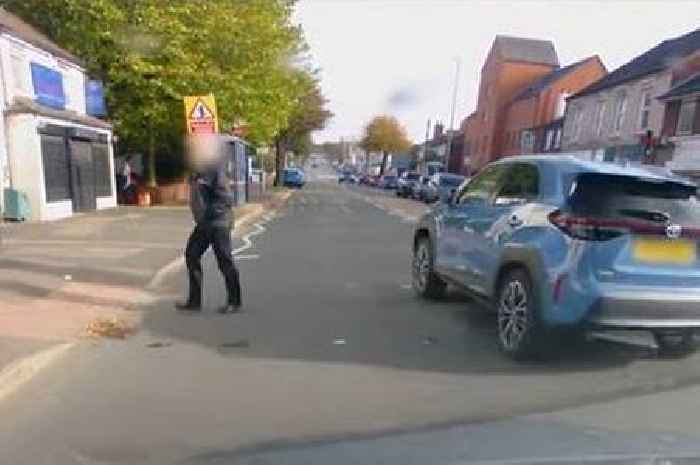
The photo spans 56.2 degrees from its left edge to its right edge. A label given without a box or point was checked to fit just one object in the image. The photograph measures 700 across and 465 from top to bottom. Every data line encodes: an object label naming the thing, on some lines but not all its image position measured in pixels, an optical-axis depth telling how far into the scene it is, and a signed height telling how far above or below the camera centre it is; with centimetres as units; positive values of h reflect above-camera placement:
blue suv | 503 -83
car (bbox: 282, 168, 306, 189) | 5294 -349
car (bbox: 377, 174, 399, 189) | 5821 -381
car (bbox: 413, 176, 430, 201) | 3758 -273
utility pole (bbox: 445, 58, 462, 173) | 5478 +47
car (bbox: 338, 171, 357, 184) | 8184 -515
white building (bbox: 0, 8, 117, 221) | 1570 -17
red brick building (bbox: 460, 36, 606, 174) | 4881 +462
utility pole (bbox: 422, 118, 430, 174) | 7935 -97
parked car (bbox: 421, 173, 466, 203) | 3278 -204
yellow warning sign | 1237 +36
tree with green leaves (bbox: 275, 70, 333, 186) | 4875 +93
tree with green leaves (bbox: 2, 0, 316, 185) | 2052 +253
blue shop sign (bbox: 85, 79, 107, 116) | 2095 +90
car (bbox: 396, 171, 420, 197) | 4309 -287
